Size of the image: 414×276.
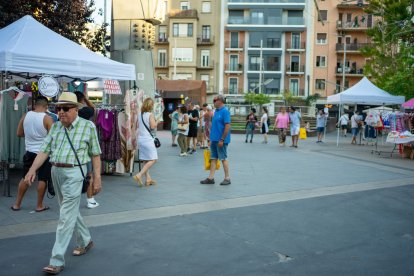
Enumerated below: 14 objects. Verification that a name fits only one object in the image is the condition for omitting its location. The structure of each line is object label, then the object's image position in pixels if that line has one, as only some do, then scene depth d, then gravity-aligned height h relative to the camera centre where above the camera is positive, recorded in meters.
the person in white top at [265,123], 23.17 -0.76
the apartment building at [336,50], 60.72 +7.75
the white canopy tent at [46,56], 7.71 +0.87
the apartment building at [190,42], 59.25 +8.31
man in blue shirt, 9.01 -0.47
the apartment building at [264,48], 60.44 +7.84
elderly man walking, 4.41 -0.54
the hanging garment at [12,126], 8.21 -0.39
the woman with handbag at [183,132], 15.16 -0.82
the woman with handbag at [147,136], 9.10 -0.59
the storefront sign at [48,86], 8.19 +0.33
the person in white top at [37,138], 6.75 -0.50
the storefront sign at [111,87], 10.63 +0.43
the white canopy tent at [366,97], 19.88 +0.54
